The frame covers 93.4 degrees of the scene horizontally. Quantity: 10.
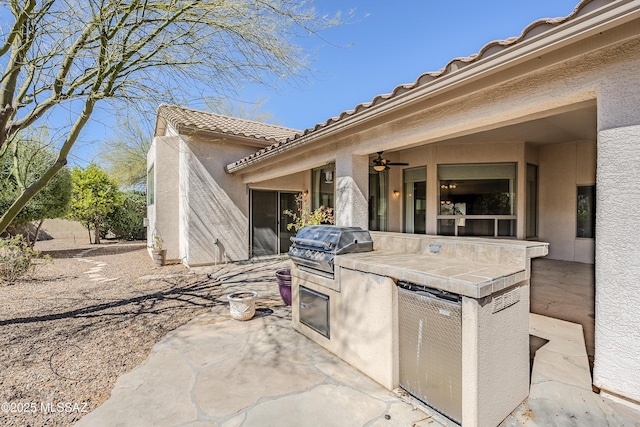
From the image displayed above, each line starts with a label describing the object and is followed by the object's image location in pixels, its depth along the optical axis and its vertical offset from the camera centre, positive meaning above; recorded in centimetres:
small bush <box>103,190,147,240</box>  2008 -47
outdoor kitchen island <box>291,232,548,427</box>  256 -111
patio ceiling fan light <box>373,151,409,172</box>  854 +134
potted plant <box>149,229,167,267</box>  1094 -152
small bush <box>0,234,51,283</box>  849 -141
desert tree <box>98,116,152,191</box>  2195 +403
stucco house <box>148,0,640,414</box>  283 +115
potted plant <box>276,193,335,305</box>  600 -38
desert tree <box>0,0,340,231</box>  429 +255
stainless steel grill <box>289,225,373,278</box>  421 -52
